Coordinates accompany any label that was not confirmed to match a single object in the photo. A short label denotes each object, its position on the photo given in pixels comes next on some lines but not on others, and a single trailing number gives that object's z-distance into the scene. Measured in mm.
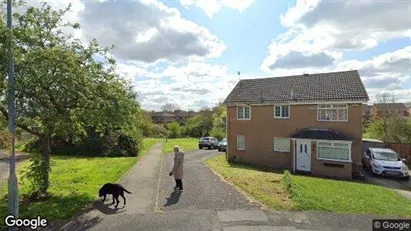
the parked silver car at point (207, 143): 39938
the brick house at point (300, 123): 22281
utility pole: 8195
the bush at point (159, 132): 72250
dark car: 37156
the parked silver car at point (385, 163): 21258
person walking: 12445
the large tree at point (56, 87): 9664
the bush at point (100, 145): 28047
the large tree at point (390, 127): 35875
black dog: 10630
